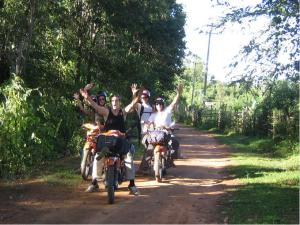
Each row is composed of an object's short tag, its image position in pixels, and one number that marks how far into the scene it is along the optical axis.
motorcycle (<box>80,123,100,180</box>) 10.55
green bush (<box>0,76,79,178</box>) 9.94
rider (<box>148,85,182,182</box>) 11.19
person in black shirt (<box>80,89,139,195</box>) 9.02
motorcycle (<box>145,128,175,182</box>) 10.59
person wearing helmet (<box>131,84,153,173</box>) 11.74
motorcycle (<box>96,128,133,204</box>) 8.34
